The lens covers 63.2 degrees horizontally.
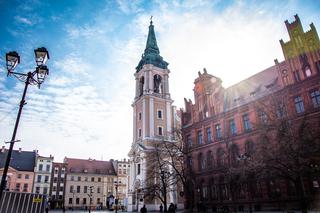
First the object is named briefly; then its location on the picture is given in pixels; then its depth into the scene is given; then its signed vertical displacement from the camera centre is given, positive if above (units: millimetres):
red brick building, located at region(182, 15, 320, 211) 27047 +10379
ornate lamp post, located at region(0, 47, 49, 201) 9434 +5087
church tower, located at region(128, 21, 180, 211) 54081 +20424
